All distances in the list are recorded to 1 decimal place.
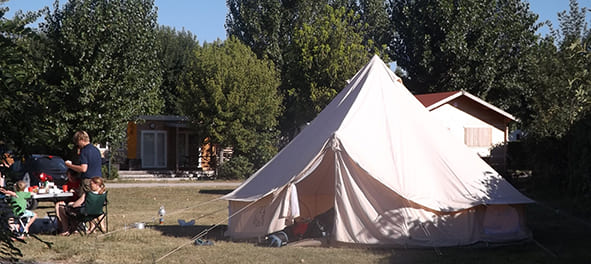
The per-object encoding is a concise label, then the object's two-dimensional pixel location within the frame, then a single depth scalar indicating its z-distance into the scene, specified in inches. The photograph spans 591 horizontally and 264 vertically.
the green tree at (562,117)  596.7
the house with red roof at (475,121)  1120.8
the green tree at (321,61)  1531.7
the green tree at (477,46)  1440.7
